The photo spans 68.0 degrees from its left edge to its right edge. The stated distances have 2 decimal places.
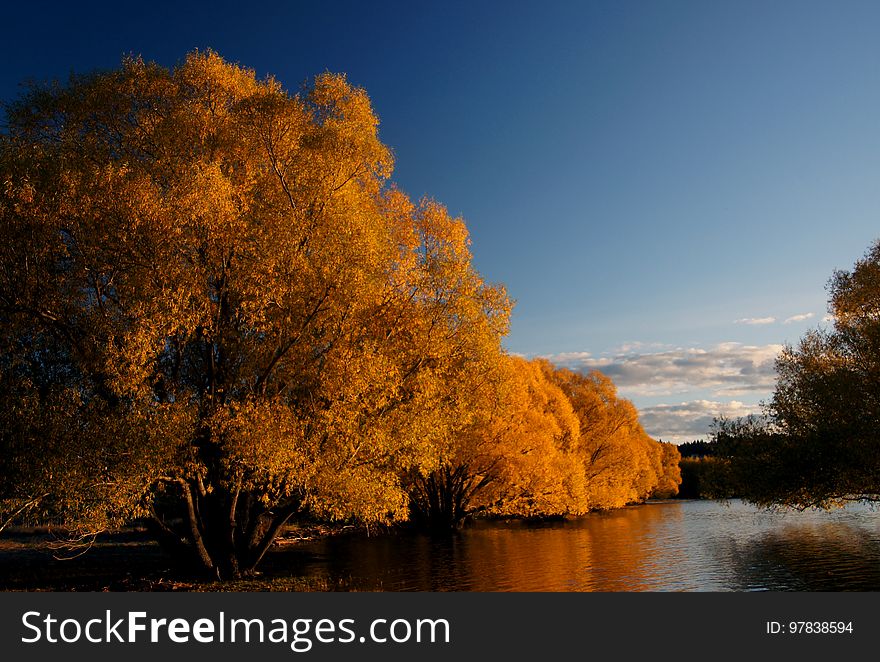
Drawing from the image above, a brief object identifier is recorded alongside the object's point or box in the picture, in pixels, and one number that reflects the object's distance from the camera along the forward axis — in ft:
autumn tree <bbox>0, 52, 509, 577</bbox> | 74.59
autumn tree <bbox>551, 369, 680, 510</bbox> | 266.57
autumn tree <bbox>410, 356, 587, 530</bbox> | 183.42
